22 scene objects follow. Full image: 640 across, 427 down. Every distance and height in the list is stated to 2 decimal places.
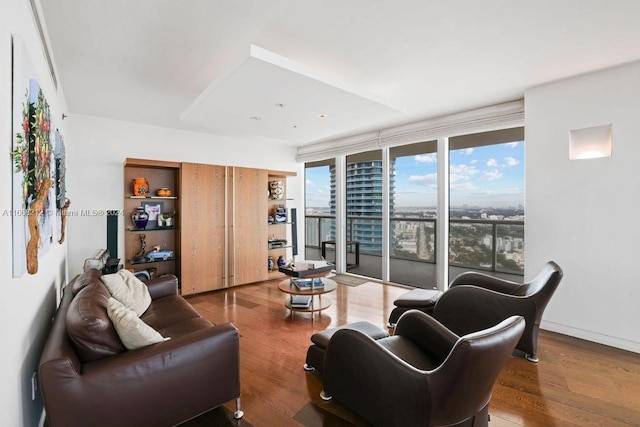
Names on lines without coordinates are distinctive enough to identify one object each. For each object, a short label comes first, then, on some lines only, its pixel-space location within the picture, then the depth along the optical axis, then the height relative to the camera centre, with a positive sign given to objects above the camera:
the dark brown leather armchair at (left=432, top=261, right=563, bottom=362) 2.41 -0.76
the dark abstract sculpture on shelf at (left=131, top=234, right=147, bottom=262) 4.23 -0.49
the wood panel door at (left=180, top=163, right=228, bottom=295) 4.24 -0.22
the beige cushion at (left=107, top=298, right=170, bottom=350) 1.64 -0.64
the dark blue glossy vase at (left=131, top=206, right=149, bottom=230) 4.11 -0.07
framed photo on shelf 4.29 +0.03
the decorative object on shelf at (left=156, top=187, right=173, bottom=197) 4.28 +0.29
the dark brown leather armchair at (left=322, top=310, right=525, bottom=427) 1.33 -0.83
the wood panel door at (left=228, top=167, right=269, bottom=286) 4.71 -0.21
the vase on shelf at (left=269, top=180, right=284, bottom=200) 5.48 +0.41
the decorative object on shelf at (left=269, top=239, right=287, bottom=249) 5.39 -0.55
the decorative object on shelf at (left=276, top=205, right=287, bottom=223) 5.50 -0.02
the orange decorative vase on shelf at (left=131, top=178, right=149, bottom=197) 4.14 +0.35
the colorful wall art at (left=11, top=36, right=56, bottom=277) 1.27 +0.24
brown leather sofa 1.37 -0.81
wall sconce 2.83 +0.67
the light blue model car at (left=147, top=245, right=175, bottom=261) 4.19 -0.58
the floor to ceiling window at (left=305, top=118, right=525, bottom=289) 3.92 +0.06
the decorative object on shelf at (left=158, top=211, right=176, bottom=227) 4.36 -0.09
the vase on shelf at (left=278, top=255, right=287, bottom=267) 5.42 -0.86
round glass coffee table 3.37 -0.88
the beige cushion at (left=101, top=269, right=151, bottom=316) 2.40 -0.64
